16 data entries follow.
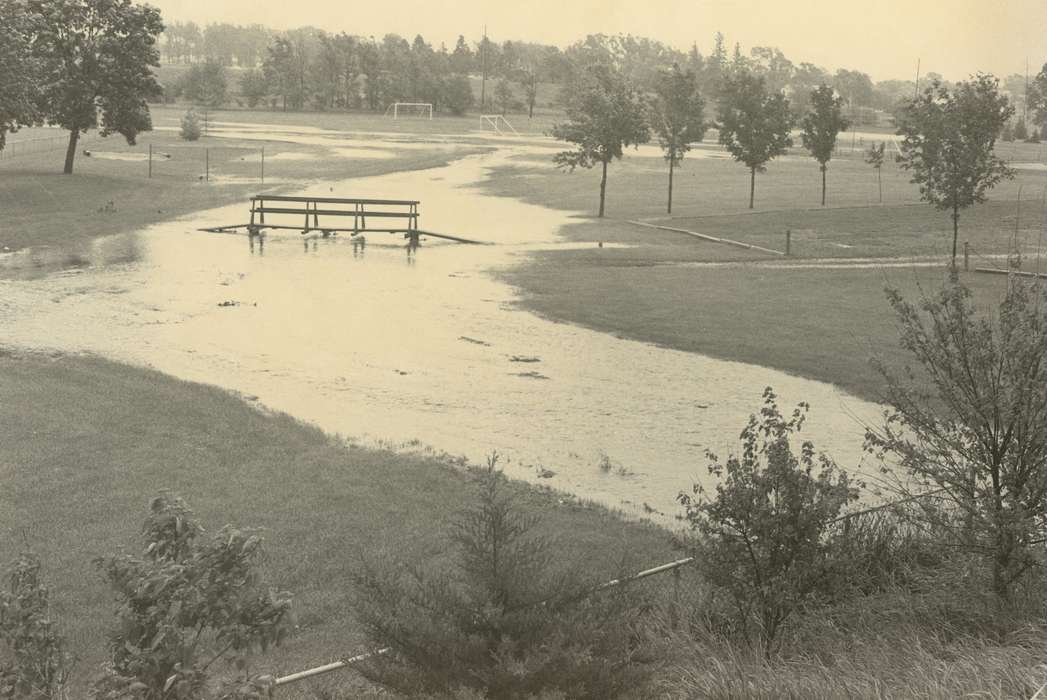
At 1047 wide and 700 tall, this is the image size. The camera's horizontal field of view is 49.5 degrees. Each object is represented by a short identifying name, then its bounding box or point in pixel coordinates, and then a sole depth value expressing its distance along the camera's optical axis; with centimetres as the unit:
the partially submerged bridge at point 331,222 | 4347
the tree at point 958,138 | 3647
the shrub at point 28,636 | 642
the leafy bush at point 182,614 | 618
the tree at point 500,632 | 723
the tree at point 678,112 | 5644
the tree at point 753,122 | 5728
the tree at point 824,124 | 5916
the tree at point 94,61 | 5541
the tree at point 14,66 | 4588
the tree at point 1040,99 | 9362
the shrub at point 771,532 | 884
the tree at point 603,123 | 5047
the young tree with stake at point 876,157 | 6028
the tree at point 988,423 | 951
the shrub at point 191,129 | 8700
